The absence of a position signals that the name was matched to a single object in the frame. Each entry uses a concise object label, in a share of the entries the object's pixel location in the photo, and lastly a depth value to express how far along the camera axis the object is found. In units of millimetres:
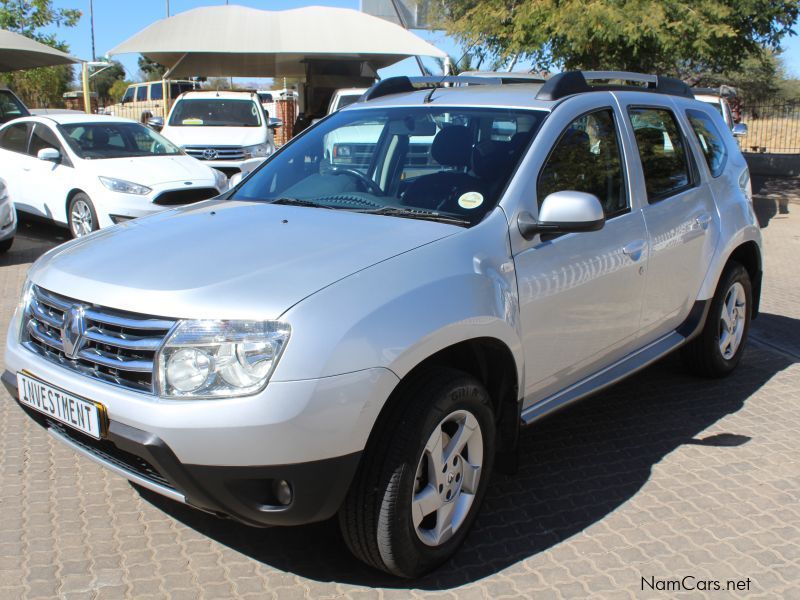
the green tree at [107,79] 62469
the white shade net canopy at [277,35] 20000
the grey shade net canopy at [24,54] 17391
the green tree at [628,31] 12414
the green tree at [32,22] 21938
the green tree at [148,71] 66550
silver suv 2502
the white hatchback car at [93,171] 9523
